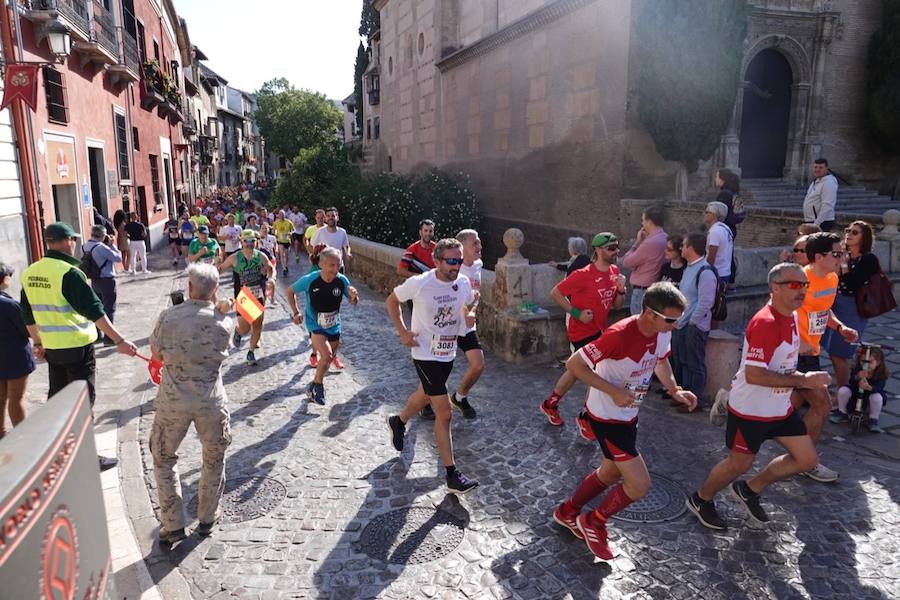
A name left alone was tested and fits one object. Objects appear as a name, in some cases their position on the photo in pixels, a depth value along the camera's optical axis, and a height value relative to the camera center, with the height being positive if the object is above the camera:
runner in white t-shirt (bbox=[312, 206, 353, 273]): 10.55 -0.78
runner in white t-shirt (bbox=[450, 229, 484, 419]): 5.98 -1.49
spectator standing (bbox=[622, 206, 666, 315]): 6.72 -0.68
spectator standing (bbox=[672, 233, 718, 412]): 5.84 -1.20
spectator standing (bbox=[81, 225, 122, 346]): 8.52 -1.04
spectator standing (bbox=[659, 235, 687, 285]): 6.33 -0.71
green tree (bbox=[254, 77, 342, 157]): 58.41 +6.45
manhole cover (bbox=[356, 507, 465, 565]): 3.96 -2.26
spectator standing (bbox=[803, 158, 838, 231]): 8.86 -0.05
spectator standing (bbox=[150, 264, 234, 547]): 3.85 -1.22
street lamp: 11.38 +2.74
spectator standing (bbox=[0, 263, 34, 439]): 4.89 -1.32
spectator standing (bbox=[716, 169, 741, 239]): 7.99 +0.04
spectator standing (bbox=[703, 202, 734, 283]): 6.64 -0.53
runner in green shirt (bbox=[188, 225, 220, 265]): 10.82 -0.98
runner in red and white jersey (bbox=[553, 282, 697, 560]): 3.57 -1.14
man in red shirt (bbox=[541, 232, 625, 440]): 5.70 -0.93
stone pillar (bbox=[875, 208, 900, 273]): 9.69 -0.65
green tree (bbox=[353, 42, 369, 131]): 44.88 +8.57
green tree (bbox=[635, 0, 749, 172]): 12.39 +2.43
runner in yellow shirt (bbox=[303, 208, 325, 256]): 12.06 -0.82
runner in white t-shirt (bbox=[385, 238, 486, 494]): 4.64 -1.05
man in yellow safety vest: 4.76 -0.91
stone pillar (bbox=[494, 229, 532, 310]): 7.95 -1.06
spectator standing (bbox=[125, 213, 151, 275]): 15.73 -1.32
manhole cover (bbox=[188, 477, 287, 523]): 4.43 -2.26
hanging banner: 10.25 +1.71
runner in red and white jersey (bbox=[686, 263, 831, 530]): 3.82 -1.26
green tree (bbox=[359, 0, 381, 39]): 41.25 +11.28
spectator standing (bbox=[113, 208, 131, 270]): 16.36 -1.13
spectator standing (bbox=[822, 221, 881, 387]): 5.63 -0.81
